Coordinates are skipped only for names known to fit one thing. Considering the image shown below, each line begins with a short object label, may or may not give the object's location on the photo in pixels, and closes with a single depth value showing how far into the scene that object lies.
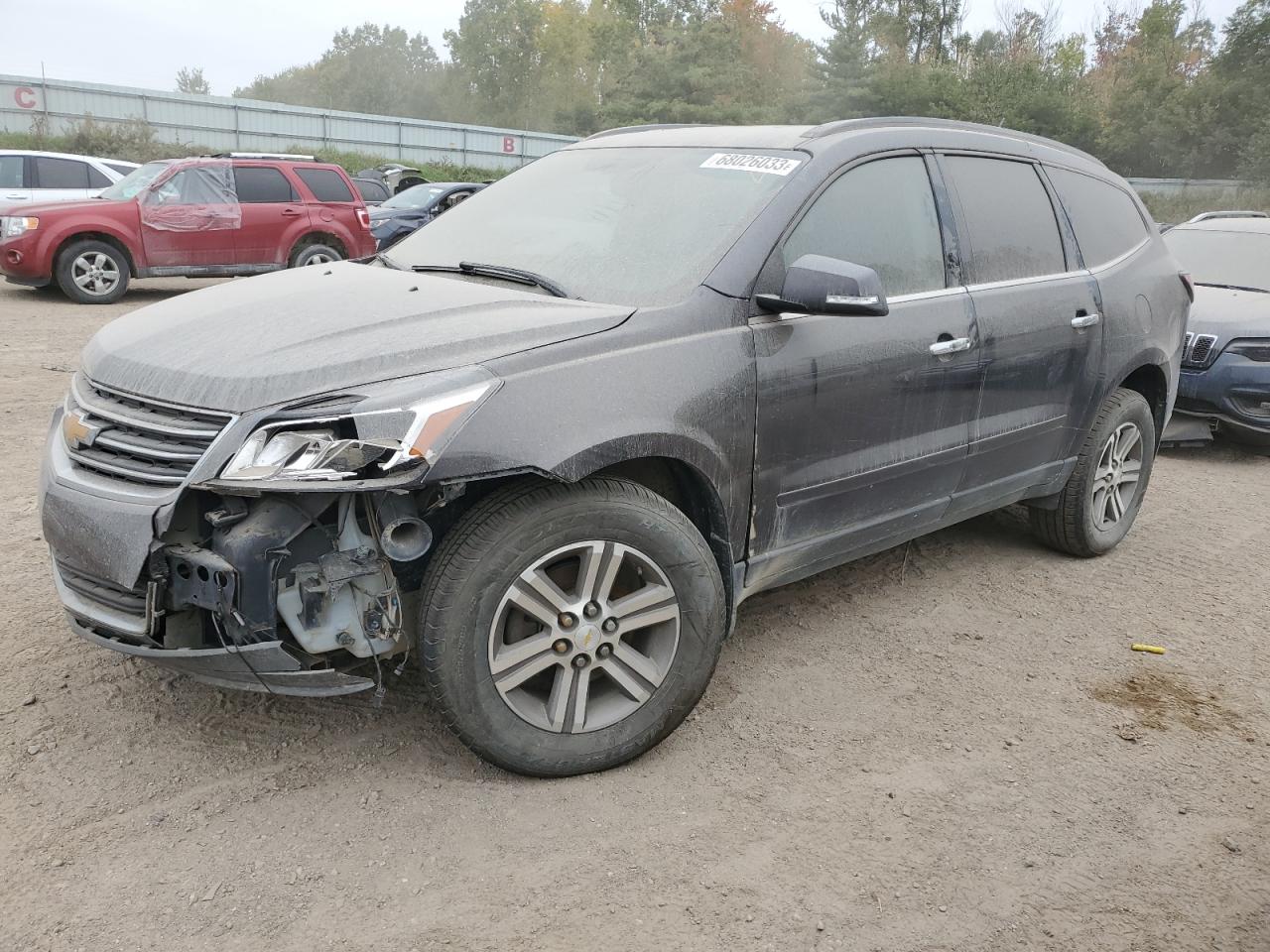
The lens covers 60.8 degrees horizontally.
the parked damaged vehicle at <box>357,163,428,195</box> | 21.86
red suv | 11.65
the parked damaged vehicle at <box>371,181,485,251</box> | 15.98
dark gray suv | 2.60
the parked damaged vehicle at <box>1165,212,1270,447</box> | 7.42
